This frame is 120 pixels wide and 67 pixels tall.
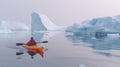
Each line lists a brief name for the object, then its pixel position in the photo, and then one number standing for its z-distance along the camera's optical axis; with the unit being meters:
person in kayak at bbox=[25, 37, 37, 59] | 4.97
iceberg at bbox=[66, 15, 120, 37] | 19.19
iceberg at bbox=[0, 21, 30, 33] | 29.69
